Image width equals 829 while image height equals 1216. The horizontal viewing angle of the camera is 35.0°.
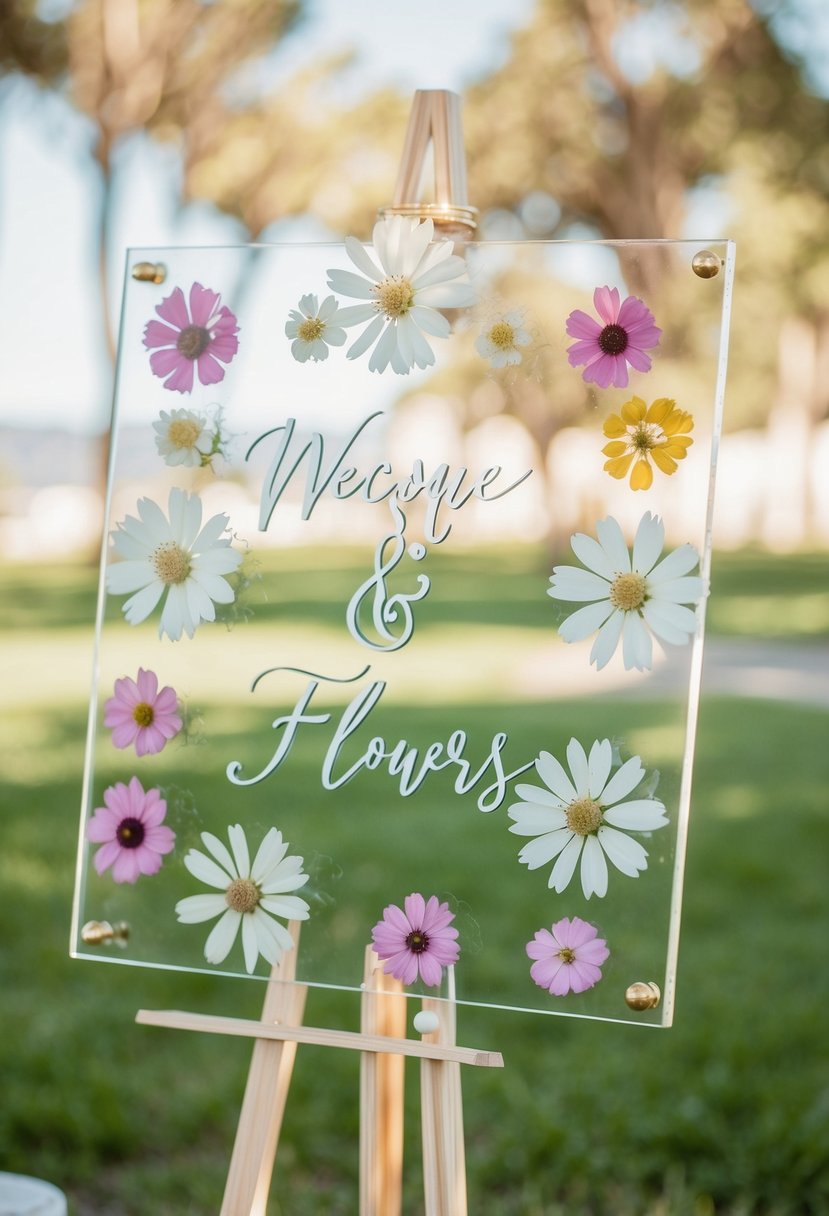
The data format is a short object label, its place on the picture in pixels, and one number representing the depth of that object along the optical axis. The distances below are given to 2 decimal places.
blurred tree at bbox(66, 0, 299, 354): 5.69
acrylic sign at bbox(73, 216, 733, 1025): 1.21
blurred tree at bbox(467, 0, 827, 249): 5.89
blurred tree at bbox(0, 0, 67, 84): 5.85
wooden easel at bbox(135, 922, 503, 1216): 1.26
